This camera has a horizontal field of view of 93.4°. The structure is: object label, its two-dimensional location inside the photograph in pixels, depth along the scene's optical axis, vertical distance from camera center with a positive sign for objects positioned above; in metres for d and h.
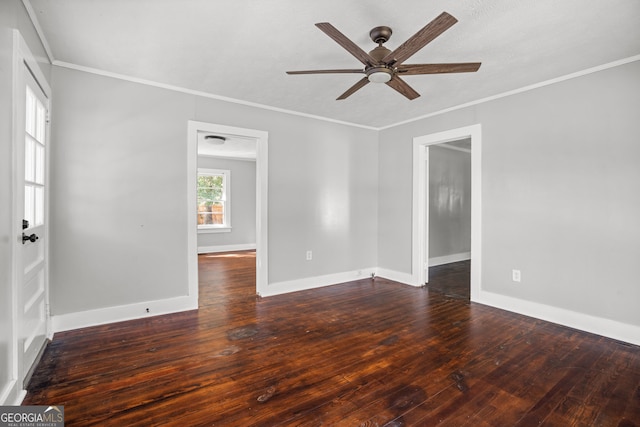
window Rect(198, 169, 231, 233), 7.81 +0.38
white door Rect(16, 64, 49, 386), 1.88 -0.12
